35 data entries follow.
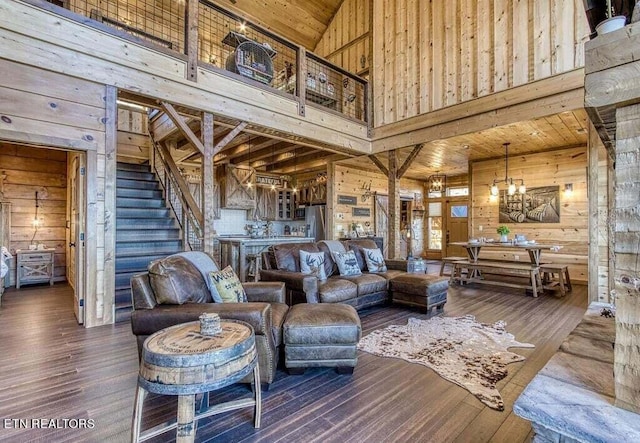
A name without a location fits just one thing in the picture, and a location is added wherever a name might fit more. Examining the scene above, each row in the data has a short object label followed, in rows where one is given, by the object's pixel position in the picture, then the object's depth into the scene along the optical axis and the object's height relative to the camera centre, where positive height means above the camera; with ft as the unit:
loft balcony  14.30 +10.63
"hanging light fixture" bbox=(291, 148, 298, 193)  26.51 +5.60
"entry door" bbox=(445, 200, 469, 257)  34.37 -0.24
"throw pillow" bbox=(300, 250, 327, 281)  14.35 -1.95
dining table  19.03 -1.51
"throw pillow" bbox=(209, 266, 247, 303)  8.76 -1.85
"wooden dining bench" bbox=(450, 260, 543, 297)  18.47 -3.14
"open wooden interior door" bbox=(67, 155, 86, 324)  12.55 -0.48
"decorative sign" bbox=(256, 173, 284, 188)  29.68 +4.28
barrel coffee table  4.76 -2.30
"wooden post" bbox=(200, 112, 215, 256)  14.55 +1.93
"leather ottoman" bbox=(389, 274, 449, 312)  14.10 -3.16
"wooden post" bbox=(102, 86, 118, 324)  12.52 +0.56
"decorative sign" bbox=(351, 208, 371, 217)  29.50 +1.08
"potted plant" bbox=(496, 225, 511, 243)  21.42 -0.65
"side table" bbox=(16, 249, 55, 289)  18.93 -2.65
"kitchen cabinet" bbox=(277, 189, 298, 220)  31.86 +2.09
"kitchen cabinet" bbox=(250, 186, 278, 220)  30.22 +1.94
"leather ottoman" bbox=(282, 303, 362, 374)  8.27 -3.21
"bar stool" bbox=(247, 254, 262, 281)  19.61 -2.76
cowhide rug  8.25 -4.18
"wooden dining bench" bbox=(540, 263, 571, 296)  18.44 -3.67
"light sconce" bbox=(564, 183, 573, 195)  22.62 +2.51
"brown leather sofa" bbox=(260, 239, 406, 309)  12.72 -2.62
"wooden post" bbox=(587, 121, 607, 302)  14.56 +0.29
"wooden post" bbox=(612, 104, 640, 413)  3.62 -0.41
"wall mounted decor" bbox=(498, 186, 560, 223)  23.43 +1.33
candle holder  5.74 -1.90
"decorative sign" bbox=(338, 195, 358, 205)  28.19 +2.19
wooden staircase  14.89 -0.23
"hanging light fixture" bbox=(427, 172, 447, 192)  32.69 +4.43
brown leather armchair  7.33 -2.07
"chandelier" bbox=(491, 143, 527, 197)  20.95 +3.49
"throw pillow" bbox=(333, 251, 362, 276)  15.52 -2.02
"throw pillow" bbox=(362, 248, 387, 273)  16.72 -2.06
